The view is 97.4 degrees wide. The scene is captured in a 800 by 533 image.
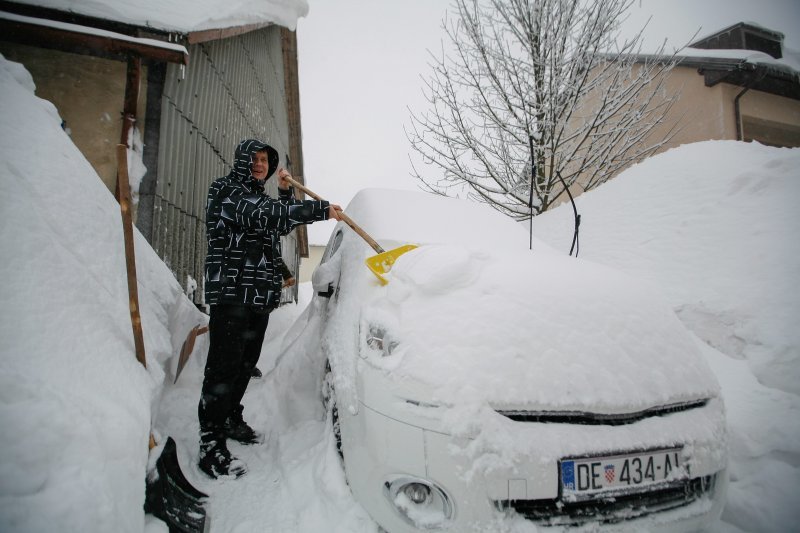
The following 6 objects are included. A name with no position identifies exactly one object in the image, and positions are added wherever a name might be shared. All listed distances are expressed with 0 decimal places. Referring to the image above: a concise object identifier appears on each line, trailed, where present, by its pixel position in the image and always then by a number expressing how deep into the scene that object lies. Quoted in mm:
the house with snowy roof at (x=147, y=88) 3072
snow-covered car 1171
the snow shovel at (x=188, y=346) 2568
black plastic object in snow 1379
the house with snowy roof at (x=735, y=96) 10469
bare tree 6285
